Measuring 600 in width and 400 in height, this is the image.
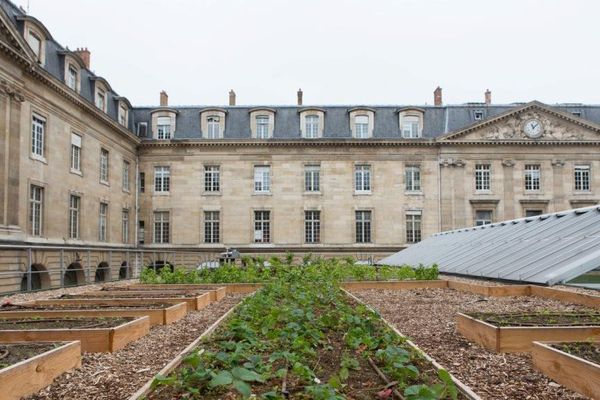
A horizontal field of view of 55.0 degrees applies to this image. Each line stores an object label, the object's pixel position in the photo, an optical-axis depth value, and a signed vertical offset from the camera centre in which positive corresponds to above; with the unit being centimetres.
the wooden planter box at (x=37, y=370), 397 -103
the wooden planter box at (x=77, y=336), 574 -101
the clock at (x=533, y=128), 3231 +583
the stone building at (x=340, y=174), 3238 +334
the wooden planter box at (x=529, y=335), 546 -98
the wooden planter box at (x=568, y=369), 397 -103
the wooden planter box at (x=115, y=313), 770 -106
